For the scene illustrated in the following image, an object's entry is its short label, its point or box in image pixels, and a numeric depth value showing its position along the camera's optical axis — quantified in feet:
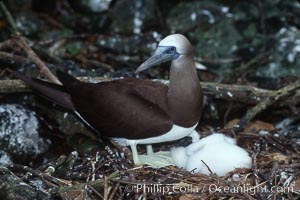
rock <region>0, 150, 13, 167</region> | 39.40
